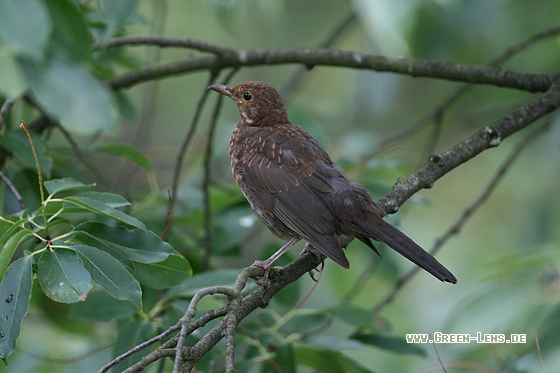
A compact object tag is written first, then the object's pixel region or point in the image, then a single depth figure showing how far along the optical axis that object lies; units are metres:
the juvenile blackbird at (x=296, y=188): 6.28
